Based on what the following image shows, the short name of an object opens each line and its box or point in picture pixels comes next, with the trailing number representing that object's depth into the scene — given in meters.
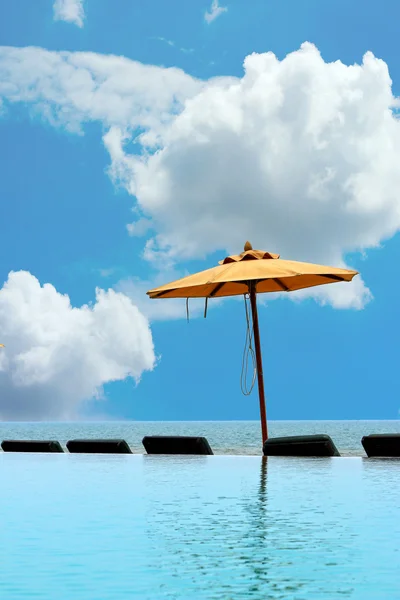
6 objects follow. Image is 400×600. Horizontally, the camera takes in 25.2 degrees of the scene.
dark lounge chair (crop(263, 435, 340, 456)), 13.09
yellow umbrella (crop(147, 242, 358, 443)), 13.87
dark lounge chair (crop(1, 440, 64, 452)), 16.14
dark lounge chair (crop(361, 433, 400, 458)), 13.10
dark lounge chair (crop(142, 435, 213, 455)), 14.24
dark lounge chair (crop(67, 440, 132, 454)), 15.42
